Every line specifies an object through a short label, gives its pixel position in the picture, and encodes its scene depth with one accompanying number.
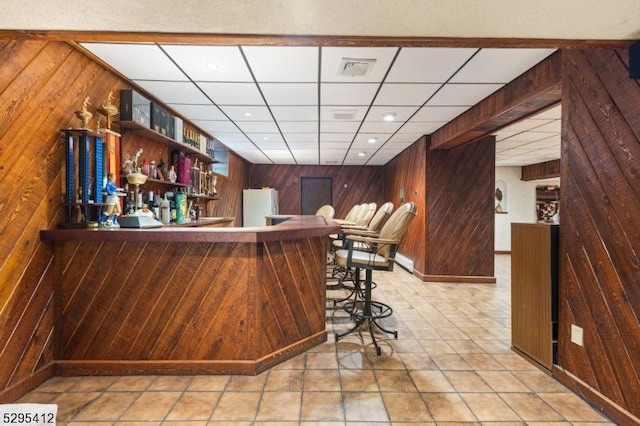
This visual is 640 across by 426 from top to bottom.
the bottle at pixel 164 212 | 3.78
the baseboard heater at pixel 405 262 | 6.50
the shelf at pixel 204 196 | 4.83
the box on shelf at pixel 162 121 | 3.57
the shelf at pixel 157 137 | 3.19
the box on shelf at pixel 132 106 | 3.14
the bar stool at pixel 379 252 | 2.77
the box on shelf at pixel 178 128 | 4.12
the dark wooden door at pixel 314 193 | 9.87
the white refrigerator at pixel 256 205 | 8.40
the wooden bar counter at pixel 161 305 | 2.37
